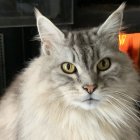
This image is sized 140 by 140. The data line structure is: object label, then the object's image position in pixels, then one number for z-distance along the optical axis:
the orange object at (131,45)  0.37
